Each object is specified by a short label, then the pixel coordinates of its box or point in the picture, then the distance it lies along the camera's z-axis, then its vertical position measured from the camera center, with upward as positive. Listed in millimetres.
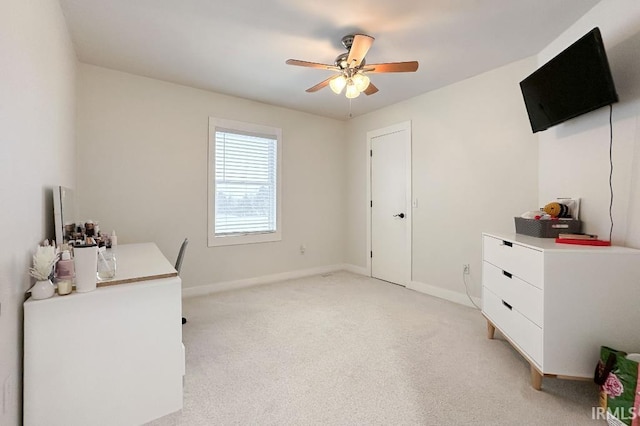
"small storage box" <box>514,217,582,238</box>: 2096 -105
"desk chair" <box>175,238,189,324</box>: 2503 -410
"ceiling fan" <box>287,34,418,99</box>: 2264 +1184
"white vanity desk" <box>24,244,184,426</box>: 1255 -690
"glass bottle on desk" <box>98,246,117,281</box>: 1498 -326
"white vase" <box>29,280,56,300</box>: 1264 -363
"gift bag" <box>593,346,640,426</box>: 1365 -881
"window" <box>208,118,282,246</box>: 3744 +388
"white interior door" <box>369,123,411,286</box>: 3957 +106
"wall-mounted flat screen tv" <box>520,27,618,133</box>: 1779 +924
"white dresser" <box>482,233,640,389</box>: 1587 -533
